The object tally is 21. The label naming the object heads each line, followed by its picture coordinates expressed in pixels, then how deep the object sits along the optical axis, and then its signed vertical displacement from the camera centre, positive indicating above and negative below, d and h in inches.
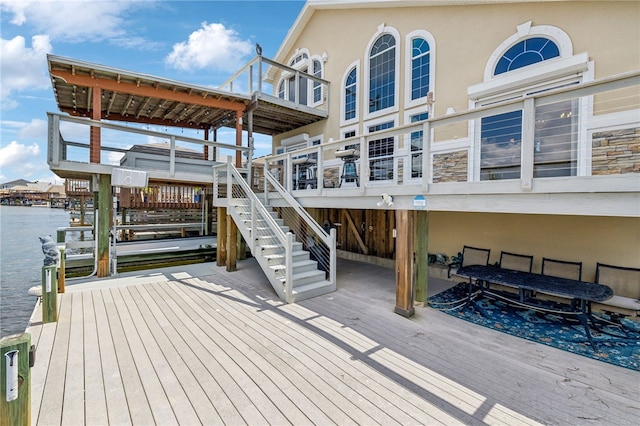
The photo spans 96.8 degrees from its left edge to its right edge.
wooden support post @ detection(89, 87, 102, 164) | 257.4 +64.0
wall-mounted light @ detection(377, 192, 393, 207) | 189.9 +6.6
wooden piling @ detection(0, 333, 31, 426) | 67.1 -42.9
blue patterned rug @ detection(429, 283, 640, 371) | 140.3 -69.0
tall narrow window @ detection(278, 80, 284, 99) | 465.1 +194.6
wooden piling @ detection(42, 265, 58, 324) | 157.1 -51.0
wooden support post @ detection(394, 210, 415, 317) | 181.3 -35.9
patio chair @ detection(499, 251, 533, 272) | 225.5 -41.4
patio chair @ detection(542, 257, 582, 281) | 203.0 -41.8
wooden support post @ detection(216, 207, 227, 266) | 304.2 -34.2
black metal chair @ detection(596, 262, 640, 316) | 178.6 -46.5
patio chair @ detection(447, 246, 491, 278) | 247.3 -41.5
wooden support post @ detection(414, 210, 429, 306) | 191.2 -30.8
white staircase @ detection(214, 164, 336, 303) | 208.4 -38.1
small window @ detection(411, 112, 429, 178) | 275.4 +63.1
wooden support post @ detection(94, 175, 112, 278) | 258.1 -20.5
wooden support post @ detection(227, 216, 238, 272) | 283.0 -40.6
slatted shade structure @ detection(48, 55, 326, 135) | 253.8 +118.9
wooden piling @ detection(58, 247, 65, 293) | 204.8 -50.1
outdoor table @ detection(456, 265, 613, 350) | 150.2 -43.6
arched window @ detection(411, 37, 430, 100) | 290.7 +147.5
